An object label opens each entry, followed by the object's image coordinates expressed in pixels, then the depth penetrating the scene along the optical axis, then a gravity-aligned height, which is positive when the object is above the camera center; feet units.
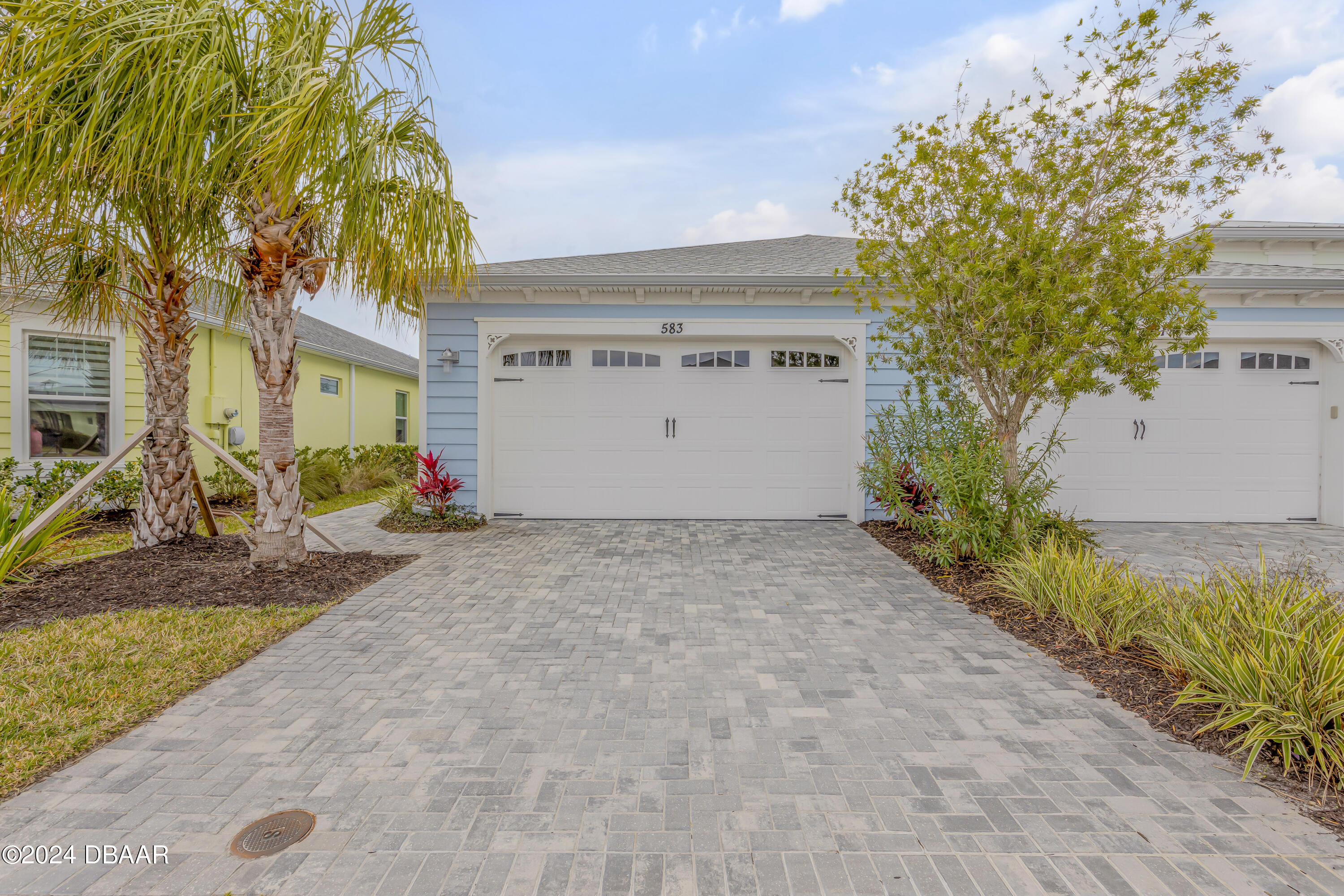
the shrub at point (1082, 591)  11.32 -3.30
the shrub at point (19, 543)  13.87 -2.82
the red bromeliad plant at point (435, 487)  23.36 -2.16
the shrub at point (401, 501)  24.03 -2.82
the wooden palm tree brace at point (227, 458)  17.43 -0.83
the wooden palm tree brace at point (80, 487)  14.90 -1.59
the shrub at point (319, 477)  30.63 -2.40
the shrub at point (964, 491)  16.47 -1.57
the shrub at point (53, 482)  21.47 -1.98
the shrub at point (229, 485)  27.91 -2.59
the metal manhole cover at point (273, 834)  6.00 -4.30
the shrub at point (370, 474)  33.99 -2.48
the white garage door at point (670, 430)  24.81 +0.27
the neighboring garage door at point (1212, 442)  23.99 -0.04
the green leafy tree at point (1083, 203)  14.38 +6.37
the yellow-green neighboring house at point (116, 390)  23.07 +1.96
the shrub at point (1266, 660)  7.40 -3.22
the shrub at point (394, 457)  38.09 -1.64
